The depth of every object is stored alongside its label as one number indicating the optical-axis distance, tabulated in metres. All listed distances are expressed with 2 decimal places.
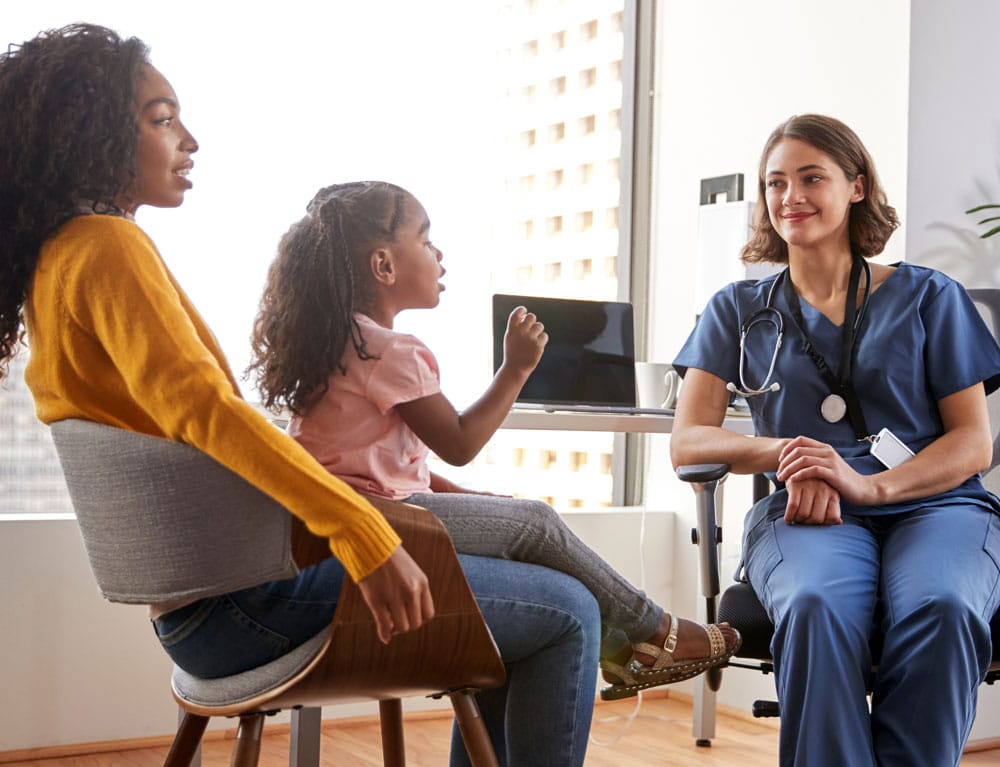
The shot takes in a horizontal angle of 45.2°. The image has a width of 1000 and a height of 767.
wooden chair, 1.25
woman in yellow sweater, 1.21
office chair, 1.81
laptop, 2.73
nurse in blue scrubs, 1.59
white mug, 2.88
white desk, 2.41
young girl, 1.59
